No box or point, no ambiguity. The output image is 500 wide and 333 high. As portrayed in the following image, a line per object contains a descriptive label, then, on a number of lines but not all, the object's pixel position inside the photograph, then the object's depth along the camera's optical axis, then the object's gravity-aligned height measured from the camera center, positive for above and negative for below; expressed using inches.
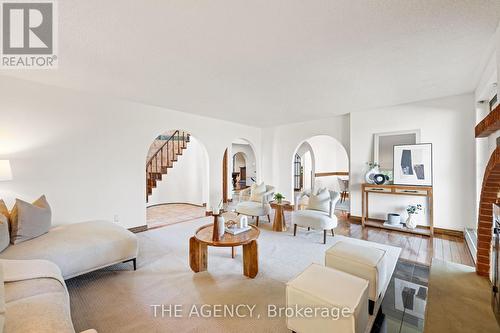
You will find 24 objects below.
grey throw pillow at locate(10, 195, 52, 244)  95.3 -24.5
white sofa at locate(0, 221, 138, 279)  88.0 -34.4
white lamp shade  108.3 -2.0
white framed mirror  177.2 +19.4
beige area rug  74.9 -52.5
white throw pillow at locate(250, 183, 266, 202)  204.5 -24.2
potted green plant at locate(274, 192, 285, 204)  186.3 -26.9
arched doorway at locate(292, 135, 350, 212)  350.0 +8.8
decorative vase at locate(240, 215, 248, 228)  122.0 -30.6
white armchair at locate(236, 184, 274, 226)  188.9 -33.8
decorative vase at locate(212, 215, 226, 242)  105.7 -30.3
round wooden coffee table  102.7 -39.2
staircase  295.3 +13.5
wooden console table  162.7 -22.4
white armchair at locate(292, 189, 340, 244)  151.7 -33.9
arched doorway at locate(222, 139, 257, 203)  329.7 -5.9
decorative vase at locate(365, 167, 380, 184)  187.5 -6.7
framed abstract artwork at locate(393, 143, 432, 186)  169.0 +1.5
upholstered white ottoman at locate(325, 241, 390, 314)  82.2 -37.8
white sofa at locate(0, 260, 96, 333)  46.9 -33.3
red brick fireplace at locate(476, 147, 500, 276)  97.1 -24.8
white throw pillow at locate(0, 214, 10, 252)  86.4 -26.2
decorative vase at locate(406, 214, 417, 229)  164.1 -42.2
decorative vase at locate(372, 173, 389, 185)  182.2 -10.6
